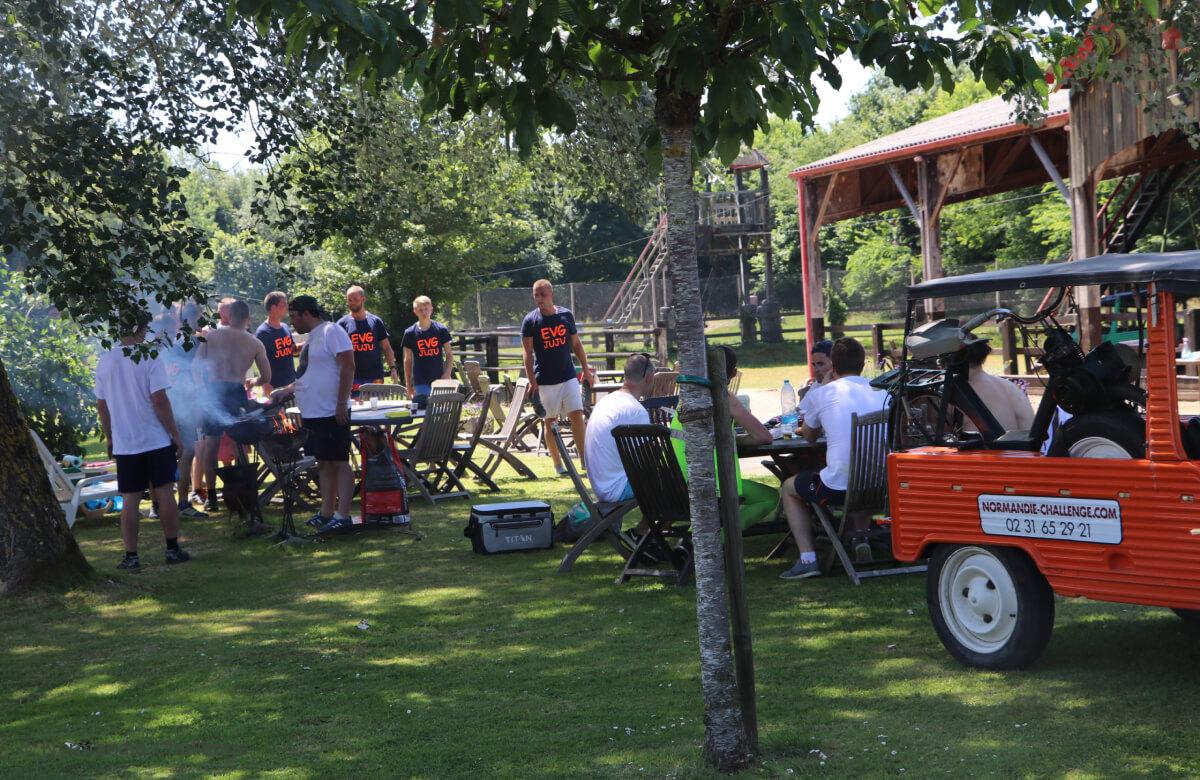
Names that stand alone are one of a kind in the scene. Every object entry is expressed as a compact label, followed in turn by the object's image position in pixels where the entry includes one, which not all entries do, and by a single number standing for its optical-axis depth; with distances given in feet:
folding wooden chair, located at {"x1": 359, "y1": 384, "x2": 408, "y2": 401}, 42.68
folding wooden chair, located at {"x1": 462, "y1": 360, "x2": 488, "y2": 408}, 62.90
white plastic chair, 36.47
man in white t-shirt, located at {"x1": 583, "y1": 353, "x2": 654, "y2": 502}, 26.84
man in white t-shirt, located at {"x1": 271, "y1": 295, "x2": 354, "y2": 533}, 32.50
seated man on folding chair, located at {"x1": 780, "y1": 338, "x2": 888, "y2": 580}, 24.36
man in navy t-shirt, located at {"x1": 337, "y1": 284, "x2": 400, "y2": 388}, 43.57
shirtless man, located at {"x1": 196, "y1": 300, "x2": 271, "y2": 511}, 37.17
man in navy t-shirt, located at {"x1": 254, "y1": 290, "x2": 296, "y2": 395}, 41.93
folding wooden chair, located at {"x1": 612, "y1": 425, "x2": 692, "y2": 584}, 23.84
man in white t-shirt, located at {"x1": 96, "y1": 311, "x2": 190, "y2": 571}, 28.81
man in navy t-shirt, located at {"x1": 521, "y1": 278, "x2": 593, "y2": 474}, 40.88
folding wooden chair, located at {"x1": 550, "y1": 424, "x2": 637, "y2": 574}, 26.76
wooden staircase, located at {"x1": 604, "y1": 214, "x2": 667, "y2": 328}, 124.77
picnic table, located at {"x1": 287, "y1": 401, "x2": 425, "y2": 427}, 33.73
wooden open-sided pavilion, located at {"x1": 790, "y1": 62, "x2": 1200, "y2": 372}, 54.65
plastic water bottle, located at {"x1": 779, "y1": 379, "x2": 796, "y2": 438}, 28.07
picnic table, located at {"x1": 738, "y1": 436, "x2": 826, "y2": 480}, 25.31
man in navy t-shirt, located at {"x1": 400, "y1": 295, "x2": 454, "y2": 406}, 44.73
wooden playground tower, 131.13
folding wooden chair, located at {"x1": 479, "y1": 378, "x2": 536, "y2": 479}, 41.70
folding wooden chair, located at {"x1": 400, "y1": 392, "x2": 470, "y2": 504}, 37.78
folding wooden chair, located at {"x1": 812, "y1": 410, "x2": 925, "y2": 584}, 23.88
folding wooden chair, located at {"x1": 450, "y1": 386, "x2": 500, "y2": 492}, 39.70
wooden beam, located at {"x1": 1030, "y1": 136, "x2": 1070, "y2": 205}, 63.57
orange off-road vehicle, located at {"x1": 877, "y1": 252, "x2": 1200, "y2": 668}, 15.49
